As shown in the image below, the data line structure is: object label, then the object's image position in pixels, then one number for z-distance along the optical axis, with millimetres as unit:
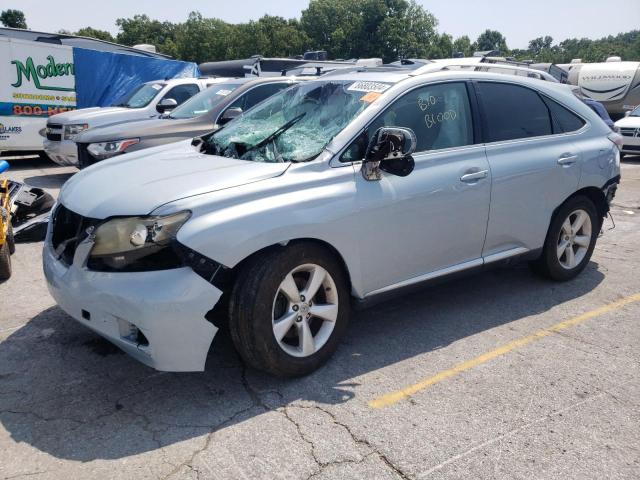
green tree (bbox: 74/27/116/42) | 73938
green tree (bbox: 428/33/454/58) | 68938
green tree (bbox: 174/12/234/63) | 57156
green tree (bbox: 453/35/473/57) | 79038
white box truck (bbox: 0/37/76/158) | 11859
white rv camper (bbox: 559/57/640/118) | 21656
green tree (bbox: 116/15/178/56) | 71375
